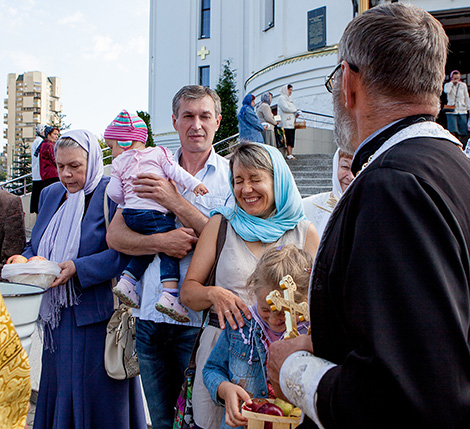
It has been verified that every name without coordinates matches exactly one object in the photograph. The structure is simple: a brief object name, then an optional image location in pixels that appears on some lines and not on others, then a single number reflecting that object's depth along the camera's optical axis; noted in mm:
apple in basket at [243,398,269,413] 1868
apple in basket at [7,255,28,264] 3127
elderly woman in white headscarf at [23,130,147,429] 3227
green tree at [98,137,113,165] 19969
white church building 16766
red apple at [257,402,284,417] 1828
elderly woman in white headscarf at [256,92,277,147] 12109
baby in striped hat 2990
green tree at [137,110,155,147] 23161
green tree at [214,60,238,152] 23078
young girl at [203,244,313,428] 2137
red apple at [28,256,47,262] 3126
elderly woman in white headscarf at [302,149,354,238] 3416
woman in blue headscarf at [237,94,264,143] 10734
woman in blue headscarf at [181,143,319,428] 2551
